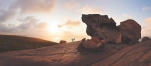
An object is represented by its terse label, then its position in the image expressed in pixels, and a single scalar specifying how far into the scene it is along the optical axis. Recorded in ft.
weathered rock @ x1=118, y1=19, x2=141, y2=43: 34.15
